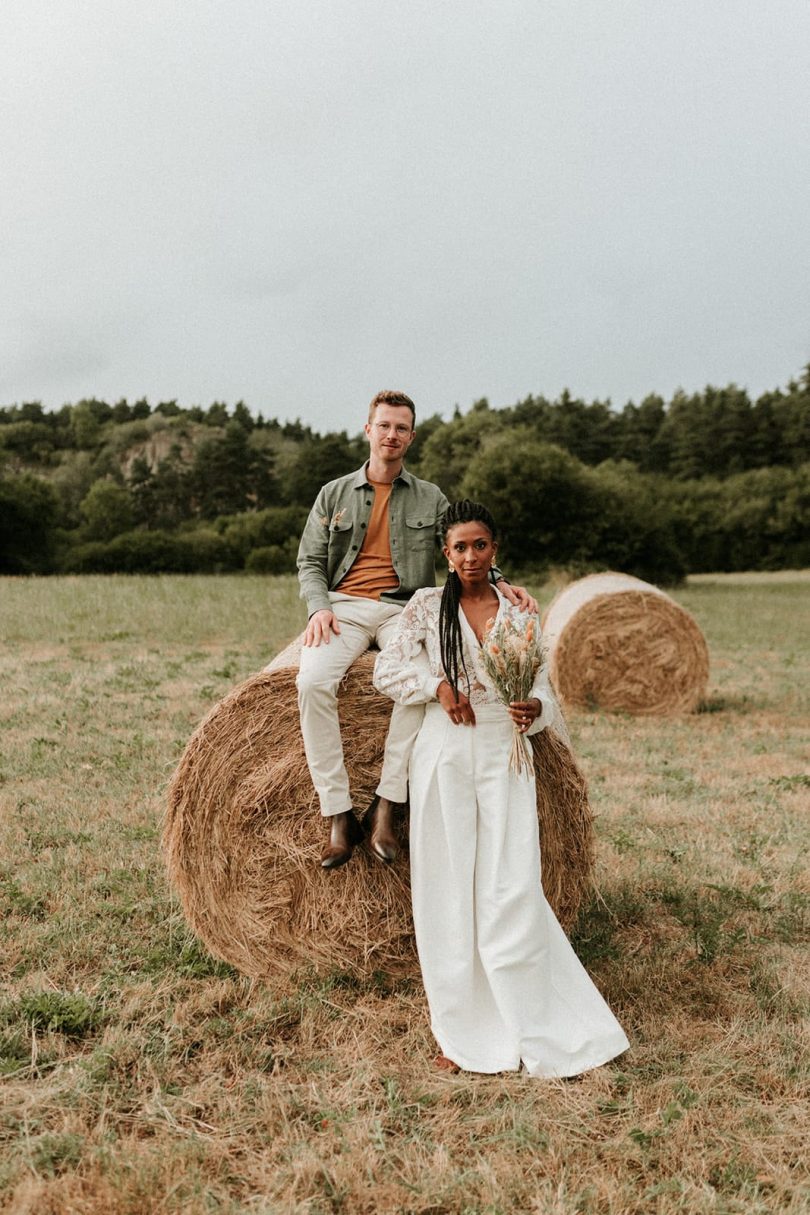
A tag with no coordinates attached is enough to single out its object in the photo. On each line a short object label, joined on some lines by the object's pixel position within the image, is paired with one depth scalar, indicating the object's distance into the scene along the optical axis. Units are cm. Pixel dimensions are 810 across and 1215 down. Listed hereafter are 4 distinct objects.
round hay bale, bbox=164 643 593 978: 424
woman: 346
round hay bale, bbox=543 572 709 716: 1027
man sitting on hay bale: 409
